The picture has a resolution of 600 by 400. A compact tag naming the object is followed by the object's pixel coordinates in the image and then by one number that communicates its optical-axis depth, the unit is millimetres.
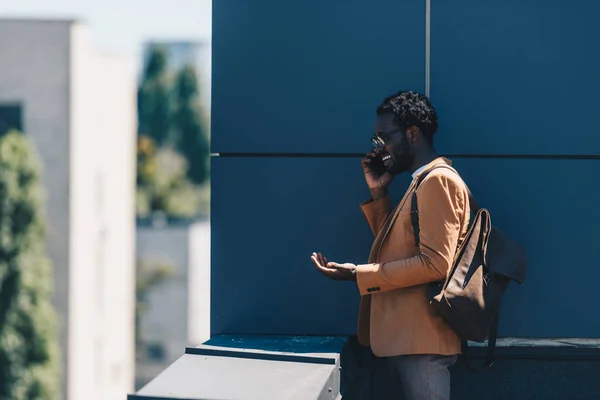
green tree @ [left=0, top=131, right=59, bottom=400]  23969
